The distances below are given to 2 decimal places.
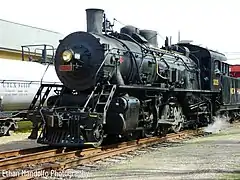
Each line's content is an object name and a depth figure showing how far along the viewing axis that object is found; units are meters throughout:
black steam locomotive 10.85
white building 31.19
